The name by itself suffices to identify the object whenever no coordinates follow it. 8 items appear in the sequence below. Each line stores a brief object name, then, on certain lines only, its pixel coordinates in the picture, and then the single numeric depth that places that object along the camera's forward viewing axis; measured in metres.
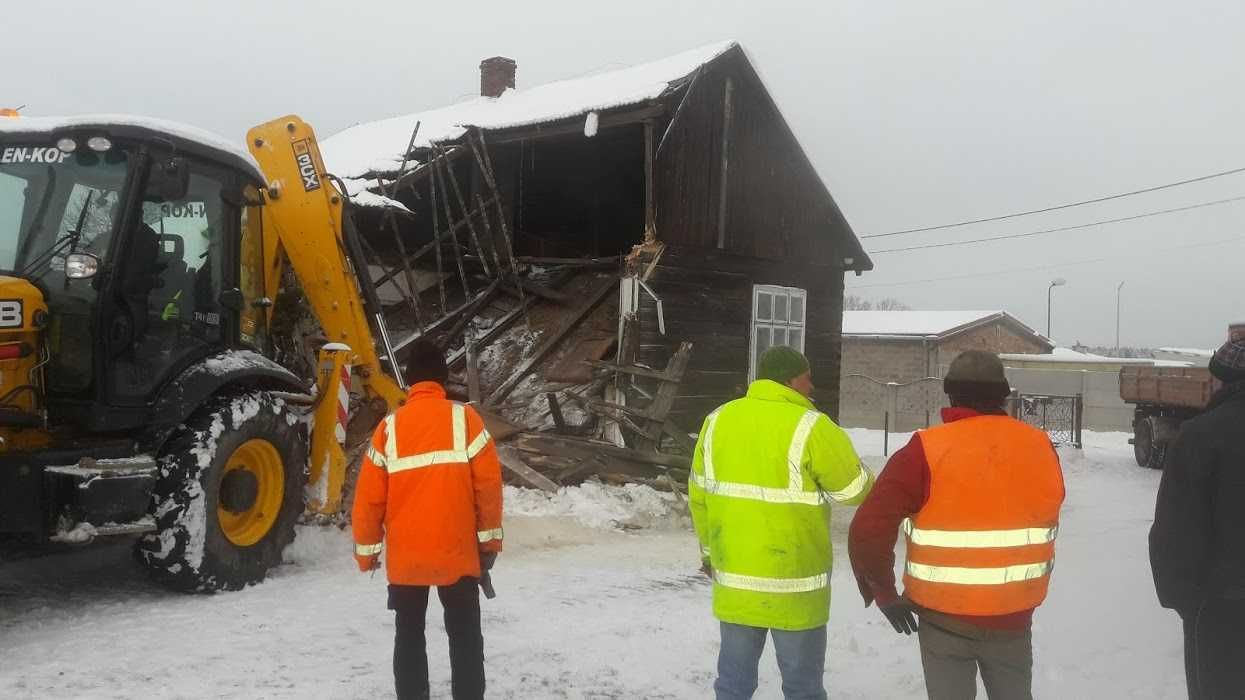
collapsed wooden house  11.99
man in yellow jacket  3.53
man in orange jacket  3.93
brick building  32.19
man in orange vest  3.17
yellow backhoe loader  5.27
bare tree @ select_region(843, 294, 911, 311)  101.55
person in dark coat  3.14
